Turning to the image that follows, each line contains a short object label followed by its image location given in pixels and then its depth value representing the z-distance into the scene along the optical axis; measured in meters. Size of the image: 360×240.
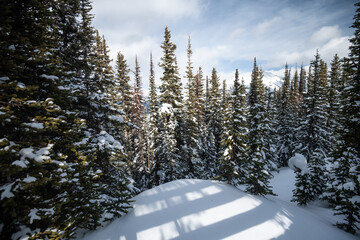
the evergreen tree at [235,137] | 12.09
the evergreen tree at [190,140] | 19.25
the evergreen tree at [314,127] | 22.30
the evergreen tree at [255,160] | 12.88
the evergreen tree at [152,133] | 19.61
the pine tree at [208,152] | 23.47
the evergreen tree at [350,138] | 9.11
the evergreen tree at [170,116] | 17.22
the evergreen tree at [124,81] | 21.14
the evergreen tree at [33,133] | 4.63
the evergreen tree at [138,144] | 23.47
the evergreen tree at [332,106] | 24.91
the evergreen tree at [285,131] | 30.88
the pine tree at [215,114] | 25.12
